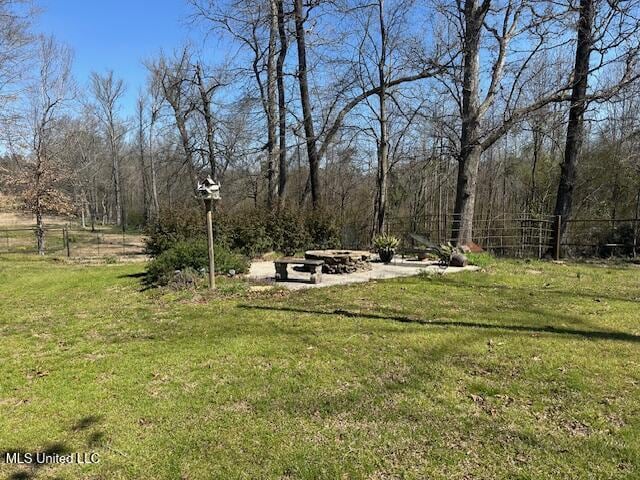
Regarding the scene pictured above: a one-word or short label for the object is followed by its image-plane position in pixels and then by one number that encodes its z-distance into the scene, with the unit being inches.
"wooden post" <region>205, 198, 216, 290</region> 287.4
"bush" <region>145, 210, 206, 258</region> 434.3
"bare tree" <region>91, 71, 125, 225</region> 1498.5
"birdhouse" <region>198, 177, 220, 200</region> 288.8
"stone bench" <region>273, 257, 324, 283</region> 314.2
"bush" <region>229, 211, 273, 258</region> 474.9
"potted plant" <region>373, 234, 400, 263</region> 417.1
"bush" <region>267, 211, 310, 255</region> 498.0
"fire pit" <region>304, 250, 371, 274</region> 355.3
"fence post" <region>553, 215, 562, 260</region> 446.6
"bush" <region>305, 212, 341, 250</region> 525.3
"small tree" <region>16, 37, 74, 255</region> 743.1
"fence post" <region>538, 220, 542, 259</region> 467.5
